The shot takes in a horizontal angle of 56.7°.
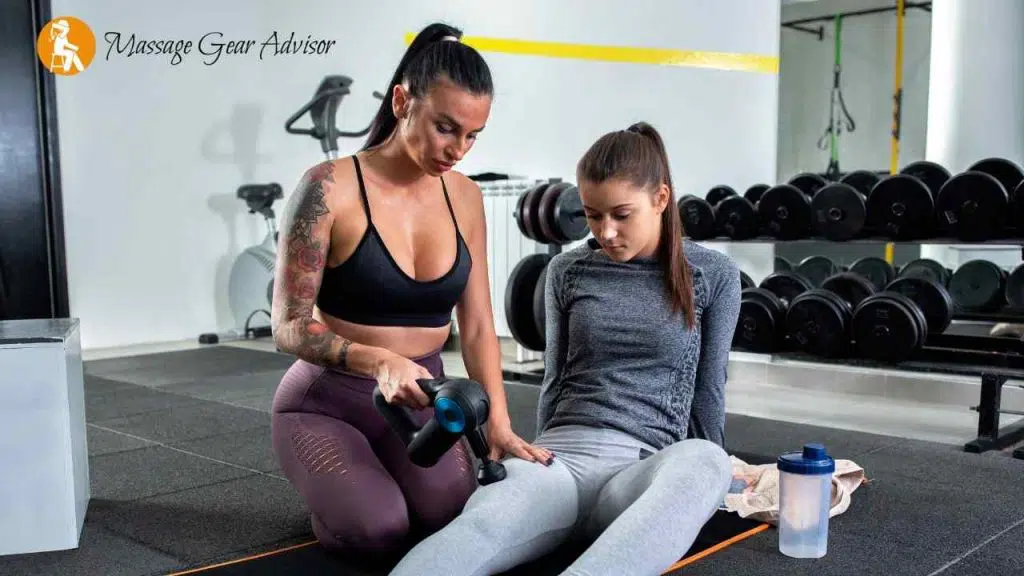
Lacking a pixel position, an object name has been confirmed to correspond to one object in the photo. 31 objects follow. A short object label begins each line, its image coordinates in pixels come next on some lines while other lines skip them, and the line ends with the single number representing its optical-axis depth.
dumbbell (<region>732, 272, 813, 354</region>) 3.55
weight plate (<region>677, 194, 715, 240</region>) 4.03
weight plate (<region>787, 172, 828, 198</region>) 4.61
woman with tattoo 1.67
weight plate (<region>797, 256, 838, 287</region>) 5.01
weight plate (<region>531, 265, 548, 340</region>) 3.55
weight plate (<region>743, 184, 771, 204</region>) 4.31
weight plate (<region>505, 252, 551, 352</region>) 3.67
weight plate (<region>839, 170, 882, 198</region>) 4.39
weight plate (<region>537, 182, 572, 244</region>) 3.62
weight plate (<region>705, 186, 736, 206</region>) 4.64
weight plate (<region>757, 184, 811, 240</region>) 3.79
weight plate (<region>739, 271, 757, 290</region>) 3.96
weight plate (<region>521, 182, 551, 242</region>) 3.70
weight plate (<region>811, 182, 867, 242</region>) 3.57
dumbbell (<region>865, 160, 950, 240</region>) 3.42
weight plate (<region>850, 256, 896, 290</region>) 4.84
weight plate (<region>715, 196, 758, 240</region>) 3.95
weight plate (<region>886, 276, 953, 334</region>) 3.58
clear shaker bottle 1.76
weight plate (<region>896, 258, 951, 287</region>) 4.68
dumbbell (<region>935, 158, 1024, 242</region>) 3.21
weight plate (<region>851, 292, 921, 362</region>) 3.24
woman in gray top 1.52
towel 2.07
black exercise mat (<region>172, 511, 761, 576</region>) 1.72
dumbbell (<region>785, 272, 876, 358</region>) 3.39
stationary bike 5.18
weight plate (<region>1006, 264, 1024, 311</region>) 4.08
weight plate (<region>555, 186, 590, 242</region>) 3.59
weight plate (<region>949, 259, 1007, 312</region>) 4.38
